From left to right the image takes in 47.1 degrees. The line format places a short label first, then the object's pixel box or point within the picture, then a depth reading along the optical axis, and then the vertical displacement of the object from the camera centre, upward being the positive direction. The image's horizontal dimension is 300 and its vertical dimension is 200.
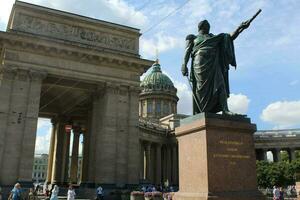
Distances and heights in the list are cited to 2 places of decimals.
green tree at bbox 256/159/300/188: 60.81 +2.11
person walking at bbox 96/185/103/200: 27.20 -0.76
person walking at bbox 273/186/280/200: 26.26 -0.61
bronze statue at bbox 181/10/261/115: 11.48 +4.01
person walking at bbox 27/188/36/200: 24.39 -0.85
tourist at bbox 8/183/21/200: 17.14 -0.51
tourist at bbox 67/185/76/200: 21.47 -0.65
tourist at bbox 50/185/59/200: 20.08 -0.65
